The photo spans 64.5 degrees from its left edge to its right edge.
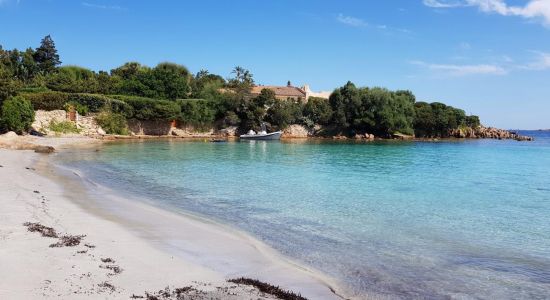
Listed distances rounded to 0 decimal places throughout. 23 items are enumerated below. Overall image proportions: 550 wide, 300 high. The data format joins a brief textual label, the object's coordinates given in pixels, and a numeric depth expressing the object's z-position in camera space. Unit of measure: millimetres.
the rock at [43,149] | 31819
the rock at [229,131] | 74188
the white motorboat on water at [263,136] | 65438
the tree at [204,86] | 76938
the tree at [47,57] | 84000
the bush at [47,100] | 54066
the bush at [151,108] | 64363
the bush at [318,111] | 77125
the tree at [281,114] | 73062
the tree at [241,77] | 99312
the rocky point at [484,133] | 86438
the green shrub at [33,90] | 56859
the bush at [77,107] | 57438
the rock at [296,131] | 76812
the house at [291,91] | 96375
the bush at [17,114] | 39125
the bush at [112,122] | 61094
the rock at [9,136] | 32938
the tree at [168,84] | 71750
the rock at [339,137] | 73169
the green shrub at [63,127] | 53628
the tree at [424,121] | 80000
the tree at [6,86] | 40656
